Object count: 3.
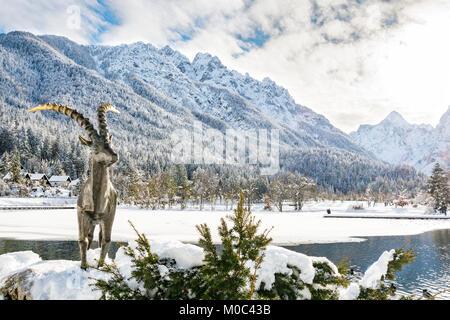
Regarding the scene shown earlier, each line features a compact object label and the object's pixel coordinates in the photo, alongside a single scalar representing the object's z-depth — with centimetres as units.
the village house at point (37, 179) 7869
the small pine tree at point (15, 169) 7038
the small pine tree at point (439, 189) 5447
